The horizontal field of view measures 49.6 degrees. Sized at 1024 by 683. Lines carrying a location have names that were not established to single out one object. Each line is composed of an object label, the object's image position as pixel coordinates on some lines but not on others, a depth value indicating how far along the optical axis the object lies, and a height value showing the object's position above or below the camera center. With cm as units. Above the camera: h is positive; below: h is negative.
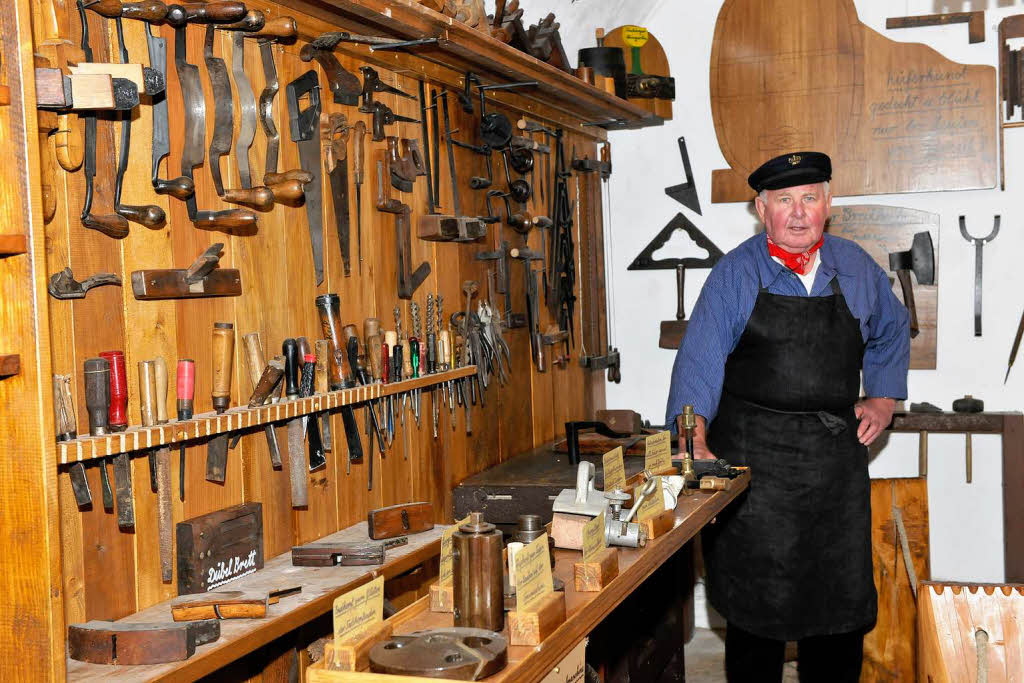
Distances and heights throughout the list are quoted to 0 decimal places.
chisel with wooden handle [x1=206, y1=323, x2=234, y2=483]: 263 -21
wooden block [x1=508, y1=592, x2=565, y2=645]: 177 -56
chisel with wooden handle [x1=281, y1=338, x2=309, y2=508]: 298 -49
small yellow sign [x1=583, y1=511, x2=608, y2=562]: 209 -51
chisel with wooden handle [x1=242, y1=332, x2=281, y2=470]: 279 -19
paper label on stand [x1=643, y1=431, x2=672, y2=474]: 298 -50
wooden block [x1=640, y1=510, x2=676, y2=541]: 250 -58
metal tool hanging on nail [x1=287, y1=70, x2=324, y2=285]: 303 +40
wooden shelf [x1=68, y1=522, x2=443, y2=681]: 208 -72
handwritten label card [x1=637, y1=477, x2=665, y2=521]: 253 -54
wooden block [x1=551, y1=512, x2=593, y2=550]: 241 -56
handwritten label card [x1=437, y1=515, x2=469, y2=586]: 200 -51
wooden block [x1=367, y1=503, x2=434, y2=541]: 309 -68
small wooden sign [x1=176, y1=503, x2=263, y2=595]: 254 -62
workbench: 169 -60
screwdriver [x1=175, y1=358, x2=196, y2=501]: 250 -23
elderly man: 398 -53
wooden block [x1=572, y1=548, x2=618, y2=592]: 209 -57
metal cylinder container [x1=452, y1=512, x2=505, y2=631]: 183 -49
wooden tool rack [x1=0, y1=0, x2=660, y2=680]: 193 -7
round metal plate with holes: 162 -57
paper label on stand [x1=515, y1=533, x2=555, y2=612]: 179 -50
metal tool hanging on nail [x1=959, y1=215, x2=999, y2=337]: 524 +5
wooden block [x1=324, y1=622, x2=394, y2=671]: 167 -57
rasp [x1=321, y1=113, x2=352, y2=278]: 317 +33
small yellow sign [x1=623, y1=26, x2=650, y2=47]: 552 +118
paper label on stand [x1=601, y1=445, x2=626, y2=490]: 271 -48
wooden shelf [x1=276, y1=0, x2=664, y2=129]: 303 +75
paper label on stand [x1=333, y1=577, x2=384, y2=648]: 168 -51
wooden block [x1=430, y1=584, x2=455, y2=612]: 197 -57
